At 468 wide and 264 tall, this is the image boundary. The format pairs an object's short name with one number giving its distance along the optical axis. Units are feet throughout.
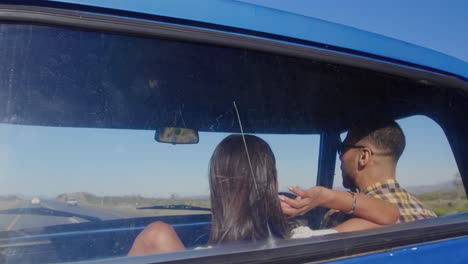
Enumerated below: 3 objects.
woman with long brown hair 5.69
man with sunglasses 7.30
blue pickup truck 4.69
